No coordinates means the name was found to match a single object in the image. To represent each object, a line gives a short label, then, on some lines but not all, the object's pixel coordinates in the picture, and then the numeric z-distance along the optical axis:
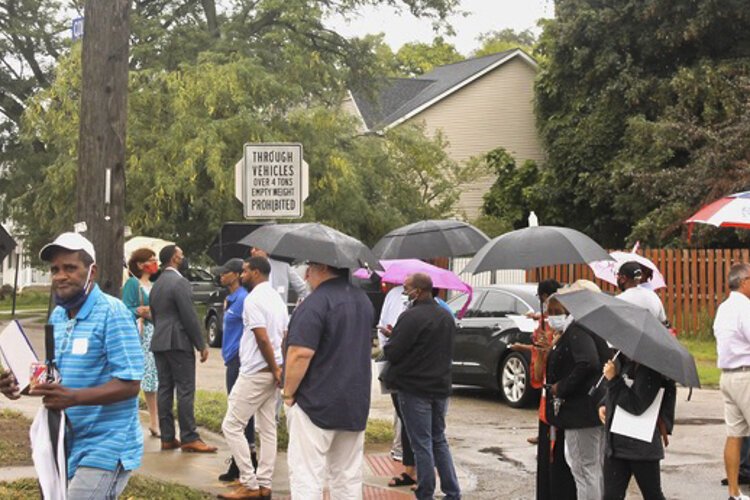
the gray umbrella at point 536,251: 9.93
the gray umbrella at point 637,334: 6.80
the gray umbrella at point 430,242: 11.53
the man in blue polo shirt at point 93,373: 5.30
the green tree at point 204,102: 28.83
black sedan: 15.14
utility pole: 10.13
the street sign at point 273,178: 12.21
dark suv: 35.47
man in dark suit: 11.19
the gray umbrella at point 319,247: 7.44
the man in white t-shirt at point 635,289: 9.95
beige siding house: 43.56
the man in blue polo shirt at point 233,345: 10.00
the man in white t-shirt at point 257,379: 9.28
